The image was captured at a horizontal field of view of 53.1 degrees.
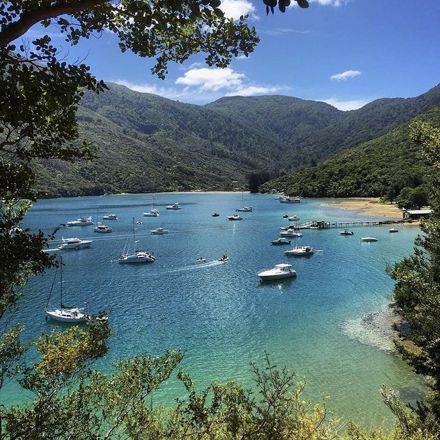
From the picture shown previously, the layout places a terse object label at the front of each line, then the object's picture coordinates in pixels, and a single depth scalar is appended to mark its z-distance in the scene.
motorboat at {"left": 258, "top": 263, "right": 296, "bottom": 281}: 65.25
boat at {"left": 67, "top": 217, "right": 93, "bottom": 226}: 136.91
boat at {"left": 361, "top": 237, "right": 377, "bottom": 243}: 94.62
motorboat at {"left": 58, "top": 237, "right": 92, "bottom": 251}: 95.44
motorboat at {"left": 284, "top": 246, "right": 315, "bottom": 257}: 84.62
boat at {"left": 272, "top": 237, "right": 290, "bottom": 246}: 98.06
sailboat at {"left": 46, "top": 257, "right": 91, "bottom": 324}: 47.59
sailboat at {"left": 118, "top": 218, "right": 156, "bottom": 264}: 80.19
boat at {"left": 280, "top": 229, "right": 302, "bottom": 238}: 106.69
